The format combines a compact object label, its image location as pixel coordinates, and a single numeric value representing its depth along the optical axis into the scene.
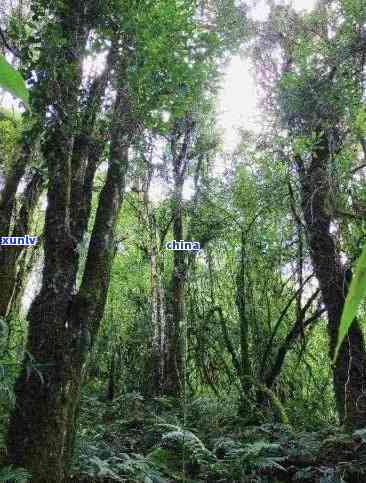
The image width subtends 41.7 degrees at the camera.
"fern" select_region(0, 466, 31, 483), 2.96
